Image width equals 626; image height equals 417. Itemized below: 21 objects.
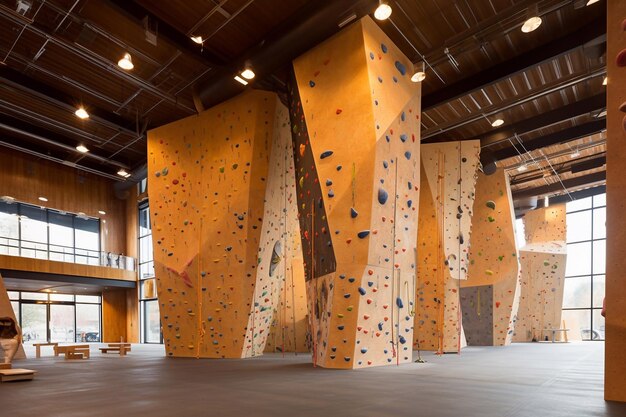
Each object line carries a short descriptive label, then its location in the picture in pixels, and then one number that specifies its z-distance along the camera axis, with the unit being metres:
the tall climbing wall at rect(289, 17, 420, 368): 6.00
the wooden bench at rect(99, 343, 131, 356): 10.14
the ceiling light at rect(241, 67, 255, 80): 7.18
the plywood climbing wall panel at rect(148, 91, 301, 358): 8.20
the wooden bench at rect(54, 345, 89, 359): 9.08
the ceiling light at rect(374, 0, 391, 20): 5.49
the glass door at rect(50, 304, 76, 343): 18.06
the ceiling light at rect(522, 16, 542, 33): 5.79
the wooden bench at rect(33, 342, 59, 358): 10.23
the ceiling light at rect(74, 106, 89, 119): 9.02
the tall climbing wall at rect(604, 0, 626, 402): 3.57
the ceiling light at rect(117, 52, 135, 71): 6.81
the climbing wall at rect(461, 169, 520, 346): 12.05
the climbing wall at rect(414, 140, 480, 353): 9.74
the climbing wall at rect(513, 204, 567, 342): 14.77
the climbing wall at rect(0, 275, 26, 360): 9.34
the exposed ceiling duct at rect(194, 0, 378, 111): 6.07
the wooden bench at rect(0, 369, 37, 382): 5.37
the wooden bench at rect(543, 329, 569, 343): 14.18
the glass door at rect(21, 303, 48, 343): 17.41
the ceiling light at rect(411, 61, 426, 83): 6.87
